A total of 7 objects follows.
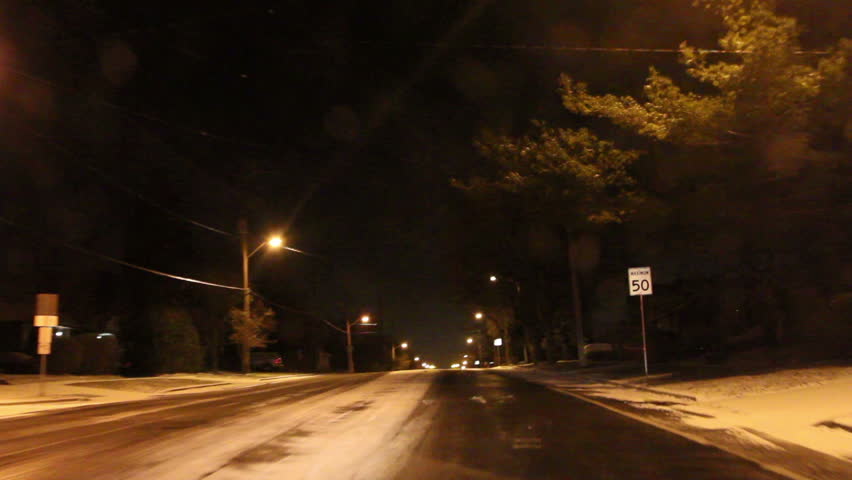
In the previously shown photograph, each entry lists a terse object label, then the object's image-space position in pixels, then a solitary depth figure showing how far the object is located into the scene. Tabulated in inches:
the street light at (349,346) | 2729.1
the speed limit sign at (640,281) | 903.1
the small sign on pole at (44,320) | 983.0
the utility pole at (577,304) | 1478.8
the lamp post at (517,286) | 1992.5
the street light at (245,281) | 1769.2
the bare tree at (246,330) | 1808.6
